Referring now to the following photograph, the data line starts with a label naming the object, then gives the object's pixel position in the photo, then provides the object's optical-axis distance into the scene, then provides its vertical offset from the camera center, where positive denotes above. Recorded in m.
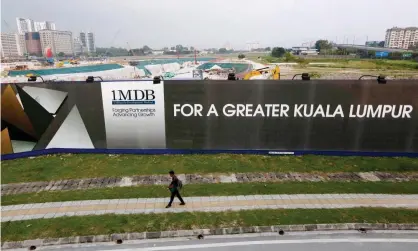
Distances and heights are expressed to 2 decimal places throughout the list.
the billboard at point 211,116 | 13.16 -2.86
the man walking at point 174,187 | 8.93 -4.09
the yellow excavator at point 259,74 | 22.82 -1.59
